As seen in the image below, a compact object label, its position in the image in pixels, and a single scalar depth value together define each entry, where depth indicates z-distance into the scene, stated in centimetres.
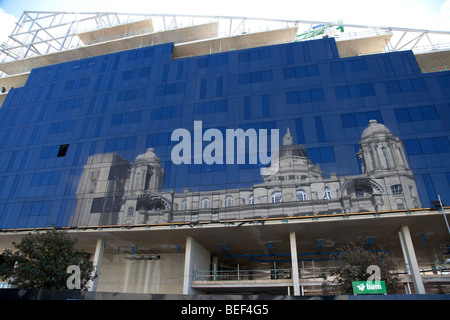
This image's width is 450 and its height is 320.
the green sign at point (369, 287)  1794
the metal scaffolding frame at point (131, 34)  3838
